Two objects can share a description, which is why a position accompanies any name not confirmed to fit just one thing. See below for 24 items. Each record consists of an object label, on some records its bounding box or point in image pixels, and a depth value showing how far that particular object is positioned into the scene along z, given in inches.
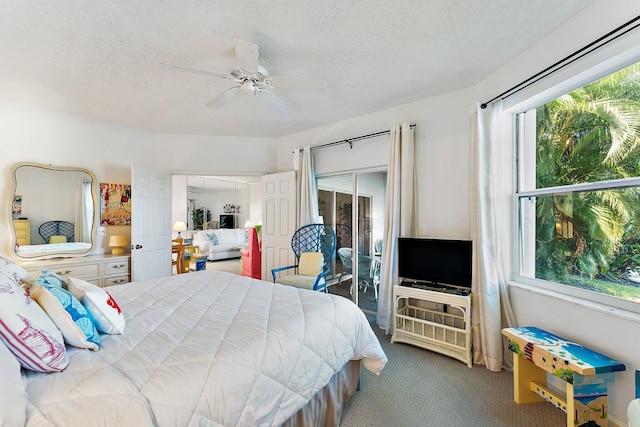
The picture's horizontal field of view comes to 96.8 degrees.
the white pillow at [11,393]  30.1
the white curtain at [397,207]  126.3
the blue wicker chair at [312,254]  132.3
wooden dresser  124.7
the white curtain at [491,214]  98.1
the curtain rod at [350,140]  136.2
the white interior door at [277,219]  171.0
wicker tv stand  100.0
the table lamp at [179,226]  278.1
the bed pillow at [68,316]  47.7
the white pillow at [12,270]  48.9
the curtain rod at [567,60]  63.1
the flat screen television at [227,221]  346.6
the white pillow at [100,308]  55.3
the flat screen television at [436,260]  105.9
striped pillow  39.4
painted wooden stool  63.0
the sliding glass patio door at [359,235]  149.1
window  68.9
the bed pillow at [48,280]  56.3
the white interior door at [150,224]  147.1
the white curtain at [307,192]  163.9
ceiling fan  78.3
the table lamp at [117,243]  147.0
